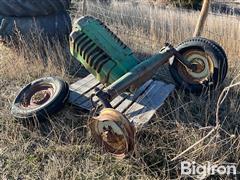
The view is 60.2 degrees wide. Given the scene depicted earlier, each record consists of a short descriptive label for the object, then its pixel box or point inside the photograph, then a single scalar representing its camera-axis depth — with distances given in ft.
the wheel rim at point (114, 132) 5.11
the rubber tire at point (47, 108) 6.38
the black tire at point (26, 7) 9.17
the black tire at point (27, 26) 9.24
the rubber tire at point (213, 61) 7.05
